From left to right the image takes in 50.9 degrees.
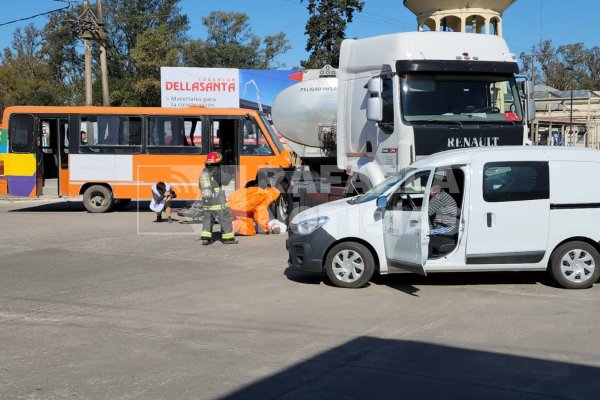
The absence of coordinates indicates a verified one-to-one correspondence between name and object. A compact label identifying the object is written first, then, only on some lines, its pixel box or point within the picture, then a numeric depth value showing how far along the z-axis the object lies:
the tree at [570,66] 82.69
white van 7.96
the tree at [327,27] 53.53
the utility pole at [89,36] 26.17
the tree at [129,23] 67.56
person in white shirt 15.68
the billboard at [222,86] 32.84
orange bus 17.75
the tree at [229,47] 64.94
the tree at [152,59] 55.74
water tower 23.52
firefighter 11.98
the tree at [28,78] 63.59
